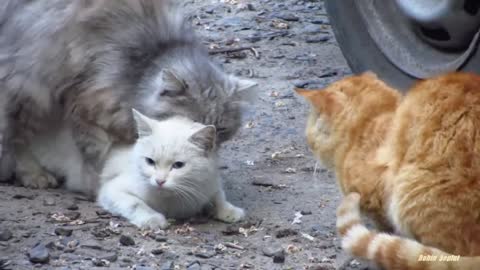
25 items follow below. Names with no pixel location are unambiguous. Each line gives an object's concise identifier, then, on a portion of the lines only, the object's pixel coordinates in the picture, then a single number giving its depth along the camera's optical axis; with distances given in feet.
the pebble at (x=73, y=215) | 26.93
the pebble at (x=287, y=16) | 44.64
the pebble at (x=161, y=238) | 25.66
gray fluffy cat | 28.06
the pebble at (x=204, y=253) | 24.64
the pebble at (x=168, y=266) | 23.60
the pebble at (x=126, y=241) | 25.16
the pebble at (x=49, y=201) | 28.16
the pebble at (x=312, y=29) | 43.32
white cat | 26.84
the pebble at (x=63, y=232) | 25.43
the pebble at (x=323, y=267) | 23.71
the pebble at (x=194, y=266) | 23.71
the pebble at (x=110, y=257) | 23.93
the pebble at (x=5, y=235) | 24.76
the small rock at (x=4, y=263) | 22.54
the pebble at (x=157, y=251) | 24.64
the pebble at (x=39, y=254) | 23.39
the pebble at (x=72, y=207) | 27.76
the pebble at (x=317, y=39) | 42.37
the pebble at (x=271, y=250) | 24.89
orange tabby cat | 20.81
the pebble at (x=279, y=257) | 24.36
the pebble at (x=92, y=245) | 24.75
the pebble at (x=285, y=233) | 26.14
